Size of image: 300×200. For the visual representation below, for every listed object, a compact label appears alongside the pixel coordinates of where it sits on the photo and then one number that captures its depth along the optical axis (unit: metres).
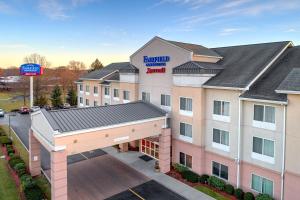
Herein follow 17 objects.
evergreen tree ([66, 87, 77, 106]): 73.19
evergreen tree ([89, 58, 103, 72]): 90.38
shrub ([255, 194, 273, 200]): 20.68
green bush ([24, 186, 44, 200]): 21.61
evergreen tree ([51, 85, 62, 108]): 70.67
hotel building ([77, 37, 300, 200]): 20.12
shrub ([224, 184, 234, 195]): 23.28
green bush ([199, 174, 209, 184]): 25.56
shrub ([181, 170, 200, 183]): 25.82
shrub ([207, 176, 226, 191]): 24.04
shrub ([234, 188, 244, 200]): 22.45
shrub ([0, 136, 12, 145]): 37.00
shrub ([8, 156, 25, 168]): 28.72
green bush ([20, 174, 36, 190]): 23.20
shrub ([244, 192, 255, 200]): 21.64
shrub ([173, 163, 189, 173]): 27.63
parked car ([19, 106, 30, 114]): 63.36
